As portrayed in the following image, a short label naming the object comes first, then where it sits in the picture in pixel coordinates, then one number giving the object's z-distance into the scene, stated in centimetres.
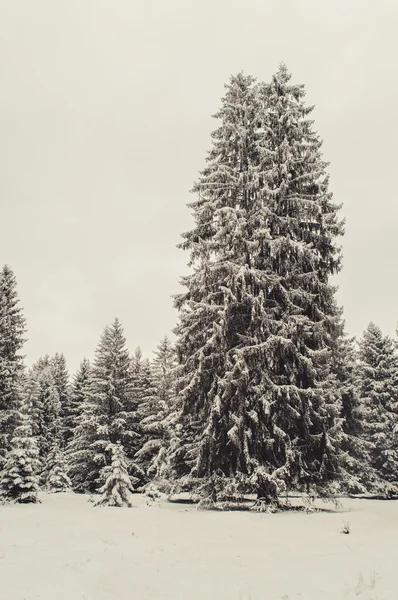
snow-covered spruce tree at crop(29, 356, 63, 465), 4231
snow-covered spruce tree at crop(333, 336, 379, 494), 2617
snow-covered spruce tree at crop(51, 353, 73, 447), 5138
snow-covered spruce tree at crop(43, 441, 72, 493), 3284
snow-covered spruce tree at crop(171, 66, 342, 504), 1461
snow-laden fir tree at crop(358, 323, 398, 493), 3119
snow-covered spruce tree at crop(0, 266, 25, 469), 2928
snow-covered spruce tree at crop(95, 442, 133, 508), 1622
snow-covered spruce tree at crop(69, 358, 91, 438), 5022
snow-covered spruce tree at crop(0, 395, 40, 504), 1847
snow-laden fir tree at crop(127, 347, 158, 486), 3466
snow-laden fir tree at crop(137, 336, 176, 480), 3331
